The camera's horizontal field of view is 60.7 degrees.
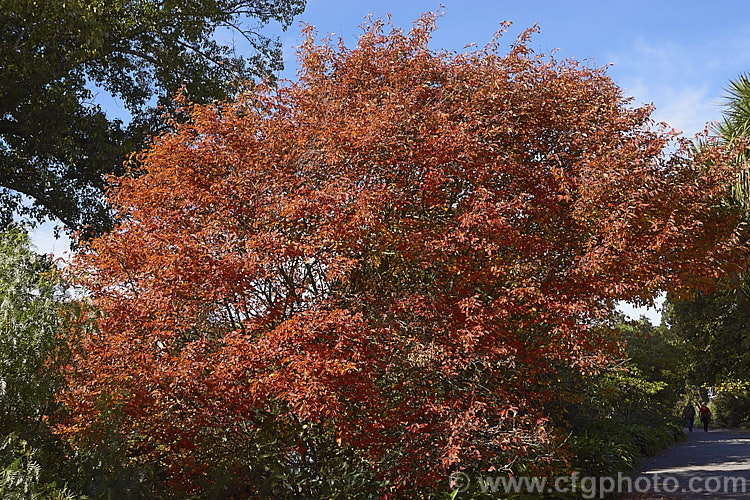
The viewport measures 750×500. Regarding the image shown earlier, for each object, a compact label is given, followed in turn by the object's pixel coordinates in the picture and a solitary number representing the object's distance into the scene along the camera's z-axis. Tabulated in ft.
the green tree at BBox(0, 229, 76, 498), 19.92
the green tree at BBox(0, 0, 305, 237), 46.32
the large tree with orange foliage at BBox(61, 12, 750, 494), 23.36
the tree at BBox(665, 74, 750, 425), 86.79
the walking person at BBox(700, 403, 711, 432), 106.11
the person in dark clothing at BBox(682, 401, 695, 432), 103.41
